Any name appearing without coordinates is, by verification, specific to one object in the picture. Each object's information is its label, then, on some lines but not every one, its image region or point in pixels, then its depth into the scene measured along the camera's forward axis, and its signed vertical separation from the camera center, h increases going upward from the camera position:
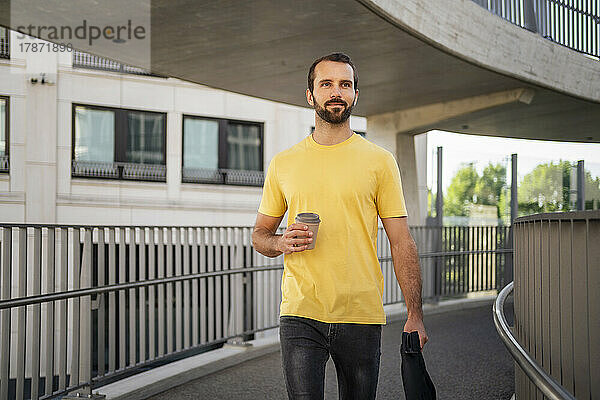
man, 3.40 -0.20
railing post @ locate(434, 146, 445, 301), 15.84 -0.33
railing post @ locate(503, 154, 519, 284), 20.31 +0.52
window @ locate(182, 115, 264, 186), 29.56 +2.17
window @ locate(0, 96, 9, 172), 26.56 +2.55
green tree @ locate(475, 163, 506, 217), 20.62 +0.65
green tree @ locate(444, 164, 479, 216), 19.91 +0.49
